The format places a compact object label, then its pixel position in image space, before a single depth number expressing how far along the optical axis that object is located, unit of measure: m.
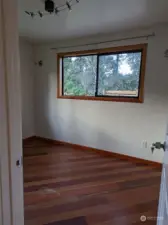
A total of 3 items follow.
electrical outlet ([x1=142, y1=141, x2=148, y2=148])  3.32
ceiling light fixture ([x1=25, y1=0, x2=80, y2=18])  2.20
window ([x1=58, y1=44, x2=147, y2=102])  3.34
